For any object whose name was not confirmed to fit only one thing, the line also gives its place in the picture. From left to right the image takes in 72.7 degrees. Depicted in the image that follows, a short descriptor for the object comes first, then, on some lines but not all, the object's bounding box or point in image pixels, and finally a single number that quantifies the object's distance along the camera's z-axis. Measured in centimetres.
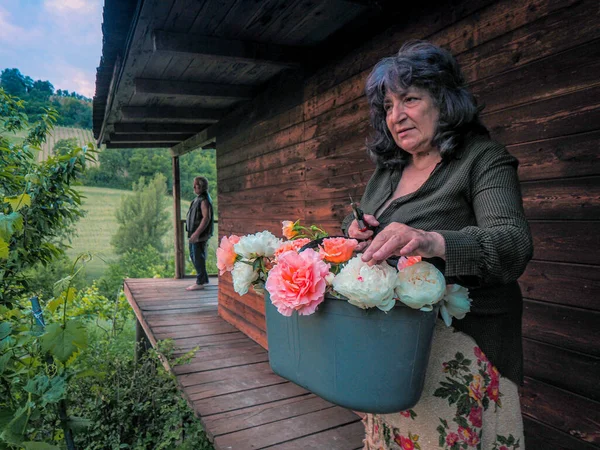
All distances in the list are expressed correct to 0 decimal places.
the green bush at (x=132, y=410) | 248
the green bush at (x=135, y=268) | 1752
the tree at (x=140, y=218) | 2172
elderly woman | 67
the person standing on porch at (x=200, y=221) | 595
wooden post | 698
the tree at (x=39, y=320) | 94
